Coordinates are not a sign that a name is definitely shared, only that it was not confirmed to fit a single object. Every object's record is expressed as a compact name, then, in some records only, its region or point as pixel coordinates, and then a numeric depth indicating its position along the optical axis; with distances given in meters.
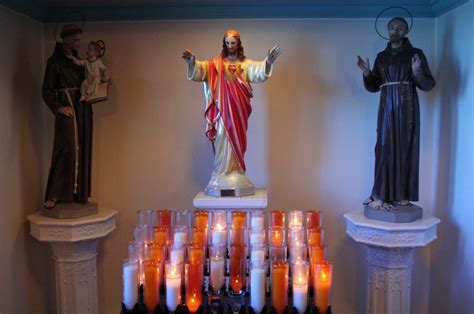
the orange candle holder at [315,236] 2.18
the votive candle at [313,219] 2.40
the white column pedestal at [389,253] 2.50
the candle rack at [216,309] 1.77
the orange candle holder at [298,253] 1.97
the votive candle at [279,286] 1.77
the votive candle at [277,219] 2.38
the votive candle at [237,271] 1.88
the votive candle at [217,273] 1.87
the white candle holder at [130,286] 1.80
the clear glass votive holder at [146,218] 2.53
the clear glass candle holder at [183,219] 2.45
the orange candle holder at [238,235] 2.22
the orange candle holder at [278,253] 1.97
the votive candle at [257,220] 2.28
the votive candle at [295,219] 2.38
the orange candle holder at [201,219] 2.37
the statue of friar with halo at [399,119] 2.55
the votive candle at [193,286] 1.80
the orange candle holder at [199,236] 2.16
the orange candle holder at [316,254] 1.95
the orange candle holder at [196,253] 1.93
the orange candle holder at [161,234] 2.23
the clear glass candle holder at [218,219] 2.33
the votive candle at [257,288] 1.75
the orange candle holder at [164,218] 2.47
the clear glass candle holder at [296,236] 2.18
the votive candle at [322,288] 1.77
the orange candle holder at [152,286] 1.81
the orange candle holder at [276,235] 2.16
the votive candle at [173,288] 1.78
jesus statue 2.64
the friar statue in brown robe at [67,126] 2.65
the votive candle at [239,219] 2.34
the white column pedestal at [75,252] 2.62
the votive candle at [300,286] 1.75
